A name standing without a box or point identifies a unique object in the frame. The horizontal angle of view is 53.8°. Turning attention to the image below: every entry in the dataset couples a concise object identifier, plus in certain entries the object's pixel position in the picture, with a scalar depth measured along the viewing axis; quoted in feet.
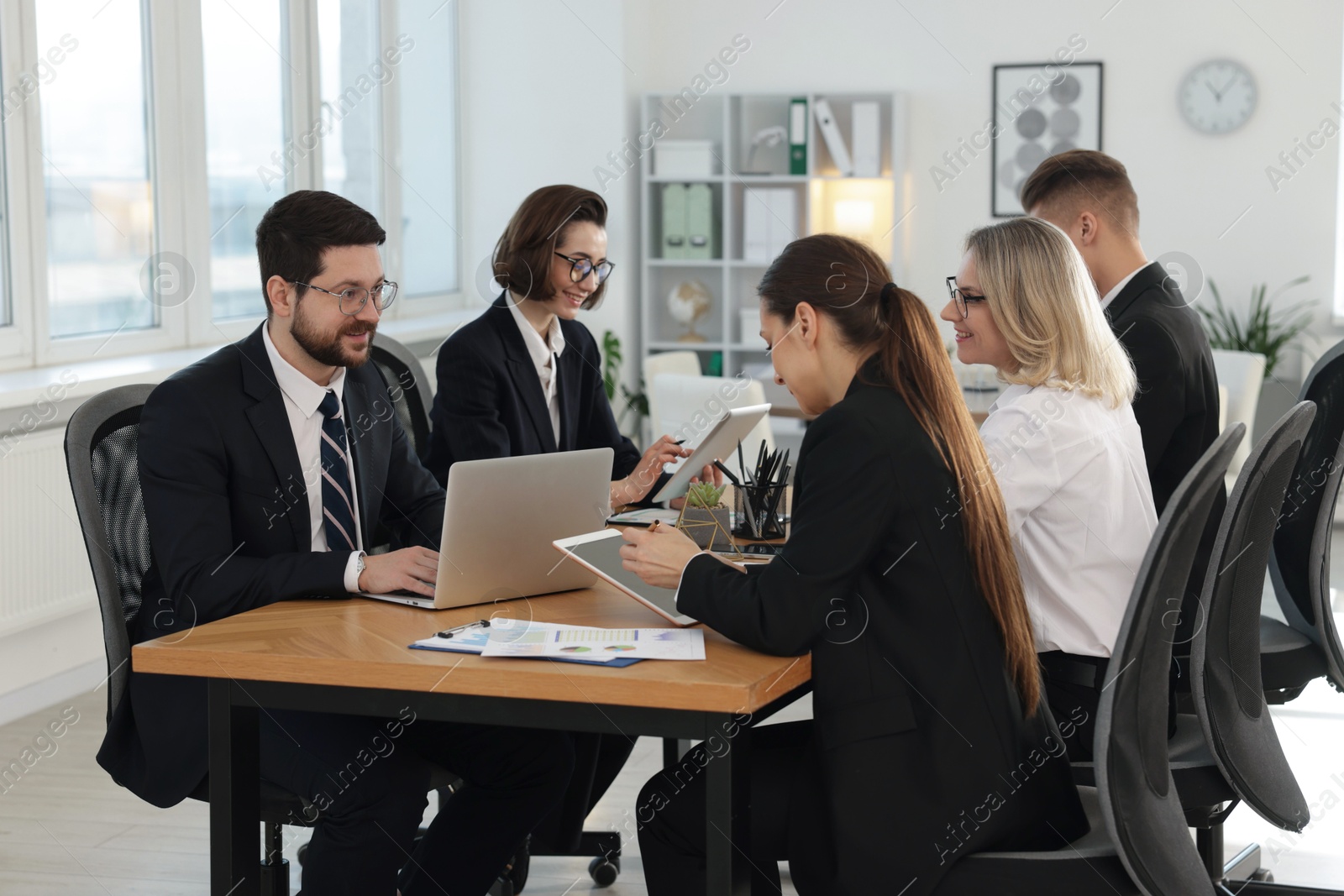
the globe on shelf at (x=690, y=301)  22.53
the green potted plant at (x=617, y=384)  21.72
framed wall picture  20.94
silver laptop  6.18
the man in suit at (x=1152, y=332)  8.18
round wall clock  20.36
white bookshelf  21.54
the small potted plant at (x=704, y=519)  7.73
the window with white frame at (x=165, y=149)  12.75
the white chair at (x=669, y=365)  16.06
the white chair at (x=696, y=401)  14.29
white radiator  11.61
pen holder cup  8.16
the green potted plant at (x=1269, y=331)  20.27
